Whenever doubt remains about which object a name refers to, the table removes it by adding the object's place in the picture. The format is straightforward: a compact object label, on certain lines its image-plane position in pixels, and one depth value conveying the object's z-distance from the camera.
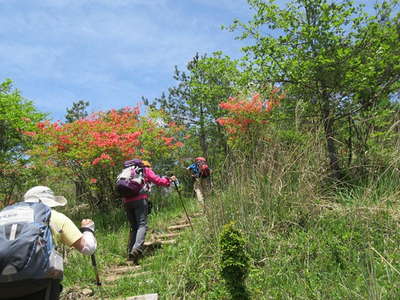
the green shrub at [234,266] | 2.97
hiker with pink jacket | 5.01
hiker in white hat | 2.10
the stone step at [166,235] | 5.97
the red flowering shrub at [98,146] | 8.02
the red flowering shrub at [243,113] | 9.53
